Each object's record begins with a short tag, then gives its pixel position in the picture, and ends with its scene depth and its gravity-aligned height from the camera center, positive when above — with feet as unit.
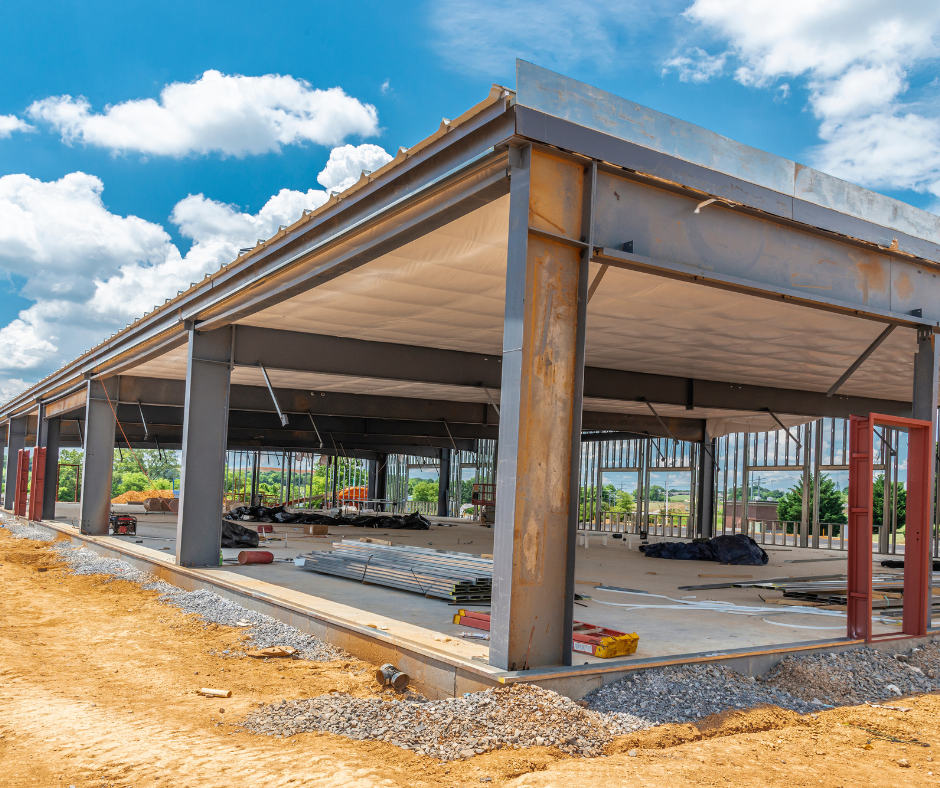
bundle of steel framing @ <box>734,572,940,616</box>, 40.83 -7.07
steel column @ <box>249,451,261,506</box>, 185.81 -8.54
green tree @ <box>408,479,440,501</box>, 222.89 -11.52
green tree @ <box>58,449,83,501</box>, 284.00 -15.88
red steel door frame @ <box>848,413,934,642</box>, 29.37 -2.13
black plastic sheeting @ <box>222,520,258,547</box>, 68.13 -8.33
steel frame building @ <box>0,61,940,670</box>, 23.18 +7.89
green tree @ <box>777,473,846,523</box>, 101.76 -4.93
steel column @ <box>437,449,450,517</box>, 156.46 -6.92
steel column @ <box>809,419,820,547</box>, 97.81 -1.06
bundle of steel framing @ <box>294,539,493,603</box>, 37.35 -6.41
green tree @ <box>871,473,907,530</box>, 102.17 -3.68
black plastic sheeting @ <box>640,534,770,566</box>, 70.33 -8.20
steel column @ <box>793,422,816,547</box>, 98.73 -2.53
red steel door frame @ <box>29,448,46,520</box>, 98.36 -6.59
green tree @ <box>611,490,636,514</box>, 134.06 -7.55
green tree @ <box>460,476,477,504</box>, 185.26 -9.39
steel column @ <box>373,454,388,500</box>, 174.70 -6.26
